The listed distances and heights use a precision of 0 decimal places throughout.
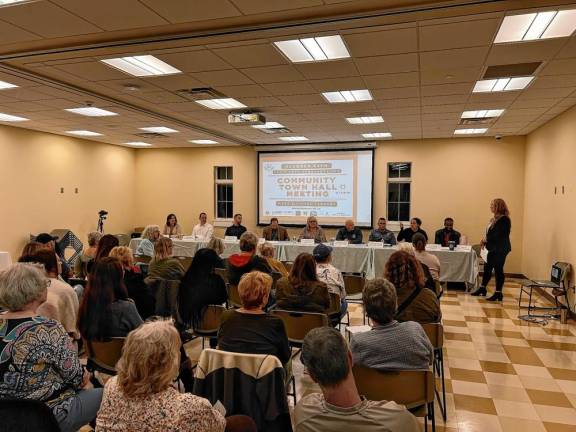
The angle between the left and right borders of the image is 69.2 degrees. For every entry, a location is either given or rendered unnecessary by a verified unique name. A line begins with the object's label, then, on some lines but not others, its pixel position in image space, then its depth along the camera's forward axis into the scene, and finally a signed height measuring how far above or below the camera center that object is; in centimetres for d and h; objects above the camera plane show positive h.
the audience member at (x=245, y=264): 429 -70
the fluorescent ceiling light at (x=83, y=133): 902 +135
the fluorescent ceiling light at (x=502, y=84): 488 +140
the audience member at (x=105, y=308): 266 -73
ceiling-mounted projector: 658 +124
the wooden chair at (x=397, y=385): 205 -93
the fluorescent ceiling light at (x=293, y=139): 950 +136
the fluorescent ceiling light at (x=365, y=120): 719 +138
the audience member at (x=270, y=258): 456 -69
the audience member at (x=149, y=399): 139 -70
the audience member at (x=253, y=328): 230 -74
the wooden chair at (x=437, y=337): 287 -96
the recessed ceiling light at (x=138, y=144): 1058 +134
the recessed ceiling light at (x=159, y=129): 834 +136
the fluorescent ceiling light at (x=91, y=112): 669 +137
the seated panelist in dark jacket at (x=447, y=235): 836 -73
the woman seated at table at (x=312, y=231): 858 -70
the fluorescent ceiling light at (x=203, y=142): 1032 +135
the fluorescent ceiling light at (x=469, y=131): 846 +140
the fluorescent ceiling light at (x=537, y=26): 321 +141
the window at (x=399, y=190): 997 +19
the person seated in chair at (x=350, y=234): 829 -73
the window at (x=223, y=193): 1139 +8
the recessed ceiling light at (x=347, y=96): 549 +139
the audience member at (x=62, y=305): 288 -78
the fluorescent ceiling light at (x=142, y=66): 432 +140
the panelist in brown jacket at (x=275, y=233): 888 -78
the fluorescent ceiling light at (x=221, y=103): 605 +138
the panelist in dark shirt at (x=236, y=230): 968 -79
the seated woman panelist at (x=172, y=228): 938 -74
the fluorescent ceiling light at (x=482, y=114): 667 +141
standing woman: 704 -68
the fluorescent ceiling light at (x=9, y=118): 721 +135
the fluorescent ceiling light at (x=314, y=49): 376 +140
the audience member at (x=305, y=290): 336 -76
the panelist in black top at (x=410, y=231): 845 -68
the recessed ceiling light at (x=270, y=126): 778 +137
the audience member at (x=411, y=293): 303 -69
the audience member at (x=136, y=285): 351 -77
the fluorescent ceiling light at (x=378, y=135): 883 +137
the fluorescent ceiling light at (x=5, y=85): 516 +136
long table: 698 -106
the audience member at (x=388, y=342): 209 -73
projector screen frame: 1004 +40
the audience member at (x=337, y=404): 131 -68
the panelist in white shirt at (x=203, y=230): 958 -79
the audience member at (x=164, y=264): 414 -69
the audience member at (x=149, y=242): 652 -74
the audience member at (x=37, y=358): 178 -71
